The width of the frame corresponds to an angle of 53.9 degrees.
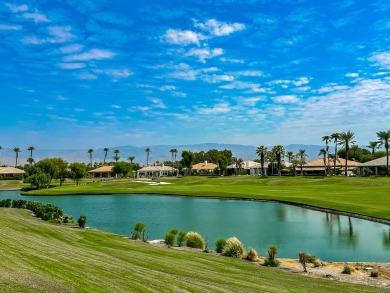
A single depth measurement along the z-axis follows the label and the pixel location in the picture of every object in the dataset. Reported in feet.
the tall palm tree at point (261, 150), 498.11
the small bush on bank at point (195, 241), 105.34
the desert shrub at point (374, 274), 77.41
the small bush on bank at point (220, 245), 98.50
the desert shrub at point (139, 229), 115.55
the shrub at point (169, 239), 105.50
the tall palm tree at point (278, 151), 493.77
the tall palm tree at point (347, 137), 449.06
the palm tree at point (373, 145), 592.11
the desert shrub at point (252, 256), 92.04
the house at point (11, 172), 546.22
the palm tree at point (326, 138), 492.29
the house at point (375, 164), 416.83
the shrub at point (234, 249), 93.86
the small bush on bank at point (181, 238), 107.34
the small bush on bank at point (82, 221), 128.29
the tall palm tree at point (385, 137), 390.62
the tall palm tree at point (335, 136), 465.18
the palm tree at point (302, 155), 569.96
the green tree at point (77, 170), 446.60
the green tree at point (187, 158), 564.22
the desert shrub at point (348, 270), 79.56
